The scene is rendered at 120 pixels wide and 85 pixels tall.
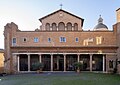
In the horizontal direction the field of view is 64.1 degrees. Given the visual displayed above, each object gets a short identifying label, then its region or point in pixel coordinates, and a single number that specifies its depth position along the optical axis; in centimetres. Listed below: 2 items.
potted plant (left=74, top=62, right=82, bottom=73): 1725
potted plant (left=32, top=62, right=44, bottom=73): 1719
